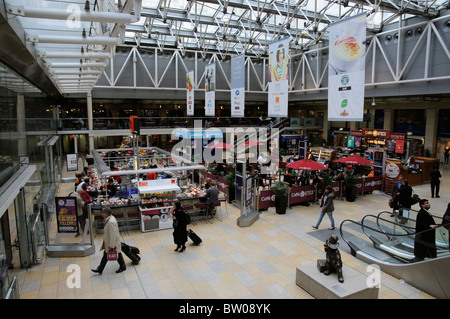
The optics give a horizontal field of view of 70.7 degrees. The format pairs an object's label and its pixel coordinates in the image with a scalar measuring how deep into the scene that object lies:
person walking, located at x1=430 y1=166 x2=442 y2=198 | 14.68
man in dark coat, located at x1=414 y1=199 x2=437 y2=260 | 6.71
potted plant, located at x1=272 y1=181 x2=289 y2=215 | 12.21
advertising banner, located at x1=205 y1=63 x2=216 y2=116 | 19.73
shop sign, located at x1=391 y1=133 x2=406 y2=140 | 22.72
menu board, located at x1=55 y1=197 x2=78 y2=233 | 8.42
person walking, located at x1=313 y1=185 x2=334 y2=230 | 10.05
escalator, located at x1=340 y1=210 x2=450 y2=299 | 6.46
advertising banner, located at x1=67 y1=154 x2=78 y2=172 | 18.84
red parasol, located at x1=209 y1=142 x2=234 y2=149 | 19.30
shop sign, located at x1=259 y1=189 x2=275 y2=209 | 12.48
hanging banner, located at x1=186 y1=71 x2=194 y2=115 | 22.12
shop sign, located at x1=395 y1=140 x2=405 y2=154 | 22.49
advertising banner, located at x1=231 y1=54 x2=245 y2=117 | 15.65
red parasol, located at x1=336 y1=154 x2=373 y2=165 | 15.37
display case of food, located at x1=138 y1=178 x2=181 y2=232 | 10.27
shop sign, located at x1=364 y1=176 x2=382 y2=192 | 15.33
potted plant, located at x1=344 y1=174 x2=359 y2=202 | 14.13
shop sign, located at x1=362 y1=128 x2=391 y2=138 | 23.42
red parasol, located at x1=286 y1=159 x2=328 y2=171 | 13.61
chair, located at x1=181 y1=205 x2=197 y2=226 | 11.00
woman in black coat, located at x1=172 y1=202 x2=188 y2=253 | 8.28
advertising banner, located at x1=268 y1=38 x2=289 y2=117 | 12.60
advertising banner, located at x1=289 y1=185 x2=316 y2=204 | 13.24
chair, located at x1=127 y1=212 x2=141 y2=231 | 10.20
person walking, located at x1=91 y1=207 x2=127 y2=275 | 7.02
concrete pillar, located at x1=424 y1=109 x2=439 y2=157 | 25.14
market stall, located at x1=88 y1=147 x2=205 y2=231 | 10.27
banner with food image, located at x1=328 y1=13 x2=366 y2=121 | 9.55
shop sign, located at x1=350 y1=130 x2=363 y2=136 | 25.42
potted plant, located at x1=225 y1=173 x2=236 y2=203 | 13.87
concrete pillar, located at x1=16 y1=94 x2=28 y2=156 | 8.81
